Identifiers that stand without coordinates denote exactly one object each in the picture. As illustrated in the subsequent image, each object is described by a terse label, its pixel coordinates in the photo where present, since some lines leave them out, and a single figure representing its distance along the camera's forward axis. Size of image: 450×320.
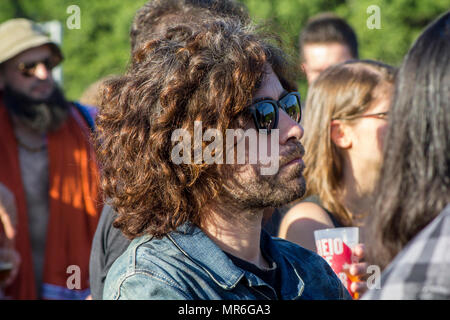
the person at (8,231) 3.69
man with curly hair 1.83
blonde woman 2.76
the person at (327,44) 4.71
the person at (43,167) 3.86
